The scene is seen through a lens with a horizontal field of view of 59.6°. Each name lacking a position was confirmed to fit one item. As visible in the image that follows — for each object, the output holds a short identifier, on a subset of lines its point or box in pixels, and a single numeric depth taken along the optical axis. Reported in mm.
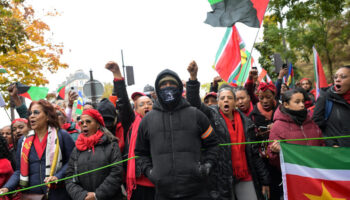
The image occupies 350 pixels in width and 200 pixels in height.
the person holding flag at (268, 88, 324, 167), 3682
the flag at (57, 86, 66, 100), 8617
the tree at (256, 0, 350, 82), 8307
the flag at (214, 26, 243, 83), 5578
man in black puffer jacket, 3053
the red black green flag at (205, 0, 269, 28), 4754
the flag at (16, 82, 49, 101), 6006
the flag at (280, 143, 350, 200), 3270
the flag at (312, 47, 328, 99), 5847
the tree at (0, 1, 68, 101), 13070
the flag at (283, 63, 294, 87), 8109
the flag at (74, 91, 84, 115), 7871
